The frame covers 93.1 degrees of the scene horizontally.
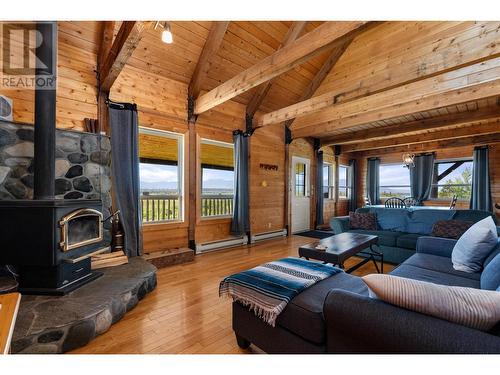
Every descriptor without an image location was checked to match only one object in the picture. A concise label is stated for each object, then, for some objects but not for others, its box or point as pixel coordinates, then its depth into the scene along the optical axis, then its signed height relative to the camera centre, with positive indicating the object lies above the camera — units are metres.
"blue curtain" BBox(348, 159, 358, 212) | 8.48 +0.21
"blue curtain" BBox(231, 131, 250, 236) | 4.70 +0.01
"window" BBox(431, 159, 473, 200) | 6.63 +0.27
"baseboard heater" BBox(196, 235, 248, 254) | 4.21 -1.03
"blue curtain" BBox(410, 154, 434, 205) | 7.04 +0.36
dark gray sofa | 0.88 -0.66
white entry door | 6.19 -0.11
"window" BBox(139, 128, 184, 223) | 3.92 +0.25
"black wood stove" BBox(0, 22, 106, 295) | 1.99 -0.31
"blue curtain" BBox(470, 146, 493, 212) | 5.98 +0.19
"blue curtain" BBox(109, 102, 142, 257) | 3.26 +0.29
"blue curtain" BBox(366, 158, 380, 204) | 8.23 +0.27
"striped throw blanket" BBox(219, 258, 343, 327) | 1.46 -0.64
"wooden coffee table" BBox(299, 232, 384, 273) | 2.43 -0.66
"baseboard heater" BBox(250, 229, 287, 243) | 5.09 -1.04
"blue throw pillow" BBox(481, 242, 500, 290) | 1.41 -0.55
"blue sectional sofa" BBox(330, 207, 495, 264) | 3.53 -0.62
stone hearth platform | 1.59 -0.93
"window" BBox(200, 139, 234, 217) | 4.59 +0.23
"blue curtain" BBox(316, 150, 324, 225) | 6.83 +0.03
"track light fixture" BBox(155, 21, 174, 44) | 2.15 +1.47
